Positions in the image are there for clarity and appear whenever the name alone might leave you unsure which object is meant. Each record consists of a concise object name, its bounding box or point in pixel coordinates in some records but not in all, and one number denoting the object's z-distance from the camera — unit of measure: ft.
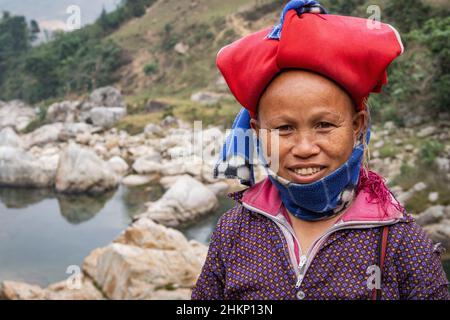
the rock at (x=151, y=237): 15.60
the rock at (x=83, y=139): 50.26
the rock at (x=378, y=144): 27.37
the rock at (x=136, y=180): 33.80
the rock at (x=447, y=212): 17.57
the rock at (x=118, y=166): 36.55
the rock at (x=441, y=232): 16.76
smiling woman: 3.54
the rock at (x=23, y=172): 33.86
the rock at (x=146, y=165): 35.99
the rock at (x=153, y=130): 49.65
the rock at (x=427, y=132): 26.30
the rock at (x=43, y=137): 50.98
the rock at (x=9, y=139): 47.32
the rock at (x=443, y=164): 20.30
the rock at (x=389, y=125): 29.01
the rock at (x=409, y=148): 25.48
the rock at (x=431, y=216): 17.62
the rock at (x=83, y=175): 32.14
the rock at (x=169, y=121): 52.34
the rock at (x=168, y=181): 32.64
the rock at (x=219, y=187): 30.37
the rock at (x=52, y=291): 14.05
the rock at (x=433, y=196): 18.58
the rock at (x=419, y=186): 19.67
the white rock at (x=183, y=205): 25.53
